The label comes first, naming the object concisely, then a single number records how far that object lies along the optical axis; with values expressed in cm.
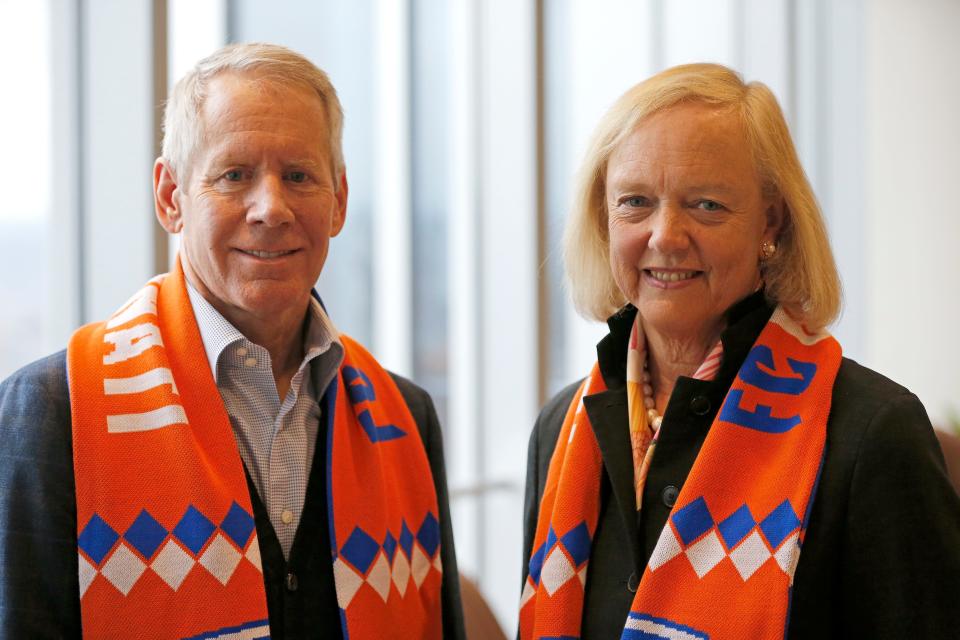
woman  174
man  170
